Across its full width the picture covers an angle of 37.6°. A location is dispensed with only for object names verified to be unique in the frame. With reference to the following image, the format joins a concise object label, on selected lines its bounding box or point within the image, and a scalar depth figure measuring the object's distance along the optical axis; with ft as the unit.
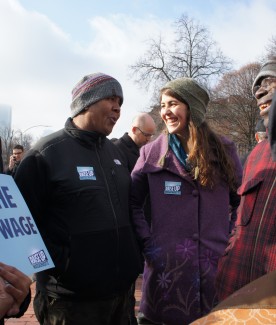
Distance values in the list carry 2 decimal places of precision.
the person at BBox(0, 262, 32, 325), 4.75
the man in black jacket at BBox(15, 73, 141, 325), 7.84
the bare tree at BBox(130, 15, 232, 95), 84.48
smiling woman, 8.14
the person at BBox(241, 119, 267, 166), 15.03
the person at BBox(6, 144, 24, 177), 30.07
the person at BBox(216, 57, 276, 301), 6.02
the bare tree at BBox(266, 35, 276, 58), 86.34
